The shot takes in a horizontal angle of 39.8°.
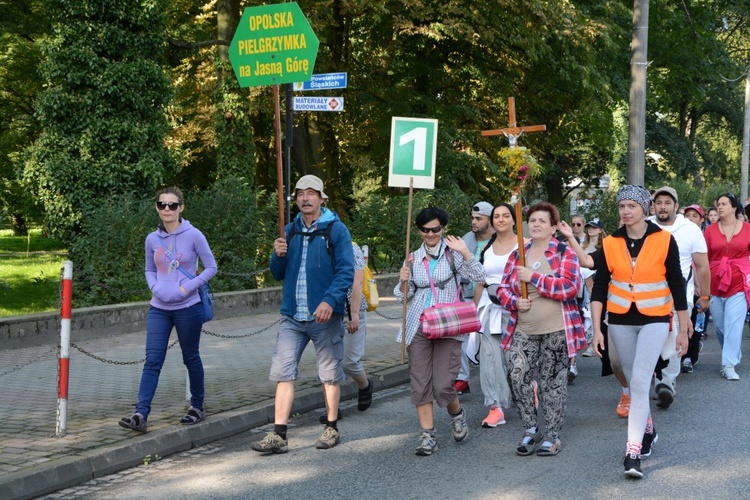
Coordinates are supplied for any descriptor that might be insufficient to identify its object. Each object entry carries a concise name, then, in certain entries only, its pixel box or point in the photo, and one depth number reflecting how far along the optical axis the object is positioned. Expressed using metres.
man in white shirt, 8.94
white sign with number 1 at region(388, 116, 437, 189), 11.09
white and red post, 7.11
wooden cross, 7.75
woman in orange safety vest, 6.52
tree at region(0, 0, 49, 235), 25.98
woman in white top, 8.33
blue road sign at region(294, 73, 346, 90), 11.82
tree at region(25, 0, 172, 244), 17.31
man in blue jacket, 7.16
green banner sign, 9.17
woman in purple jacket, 7.49
